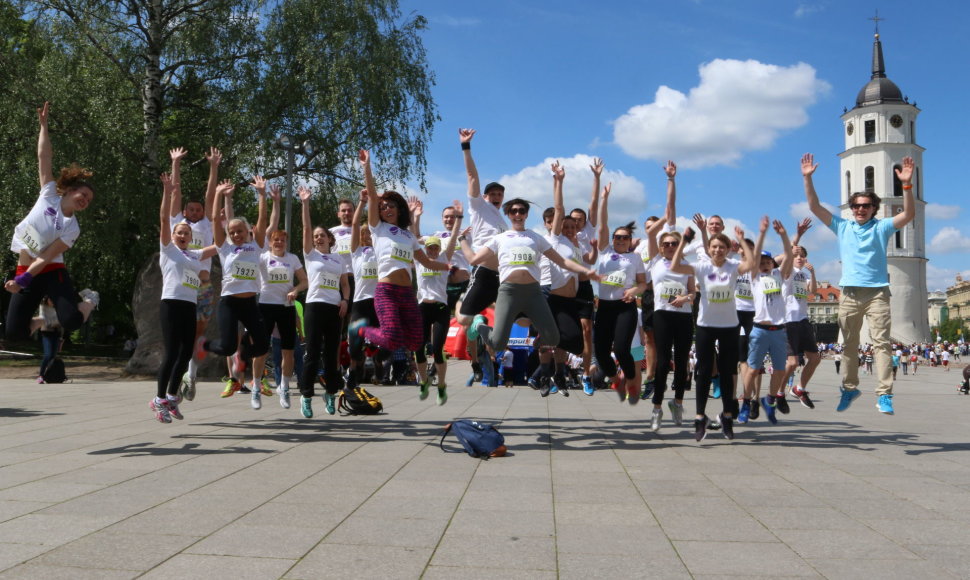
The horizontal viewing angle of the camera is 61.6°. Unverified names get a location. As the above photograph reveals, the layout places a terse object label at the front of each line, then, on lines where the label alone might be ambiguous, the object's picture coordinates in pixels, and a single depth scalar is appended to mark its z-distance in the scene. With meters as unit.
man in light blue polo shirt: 7.80
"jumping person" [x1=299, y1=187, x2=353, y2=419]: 8.95
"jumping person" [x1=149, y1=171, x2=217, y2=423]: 7.75
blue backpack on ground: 6.66
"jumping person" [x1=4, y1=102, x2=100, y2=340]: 6.91
